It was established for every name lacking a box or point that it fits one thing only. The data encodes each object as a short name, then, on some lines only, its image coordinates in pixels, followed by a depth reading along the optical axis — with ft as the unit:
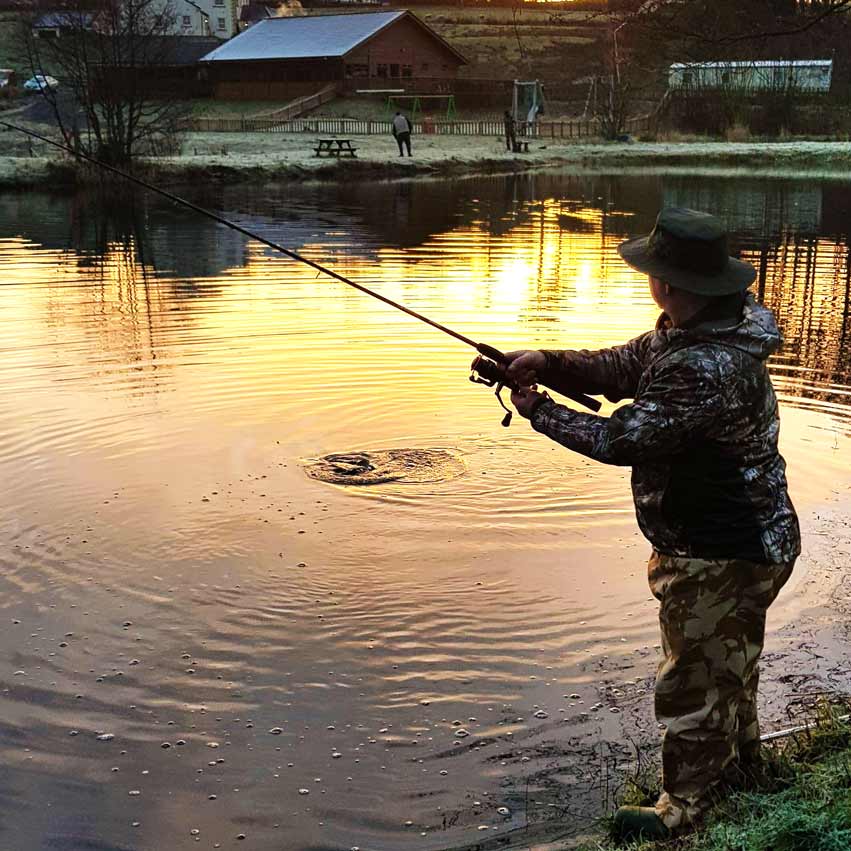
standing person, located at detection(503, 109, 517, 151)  162.30
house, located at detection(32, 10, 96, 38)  119.24
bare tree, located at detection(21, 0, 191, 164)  118.83
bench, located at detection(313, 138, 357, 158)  137.59
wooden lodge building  229.45
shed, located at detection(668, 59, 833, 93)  186.50
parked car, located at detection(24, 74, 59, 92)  211.51
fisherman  11.62
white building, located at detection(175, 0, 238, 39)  351.87
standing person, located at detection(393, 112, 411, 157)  140.95
